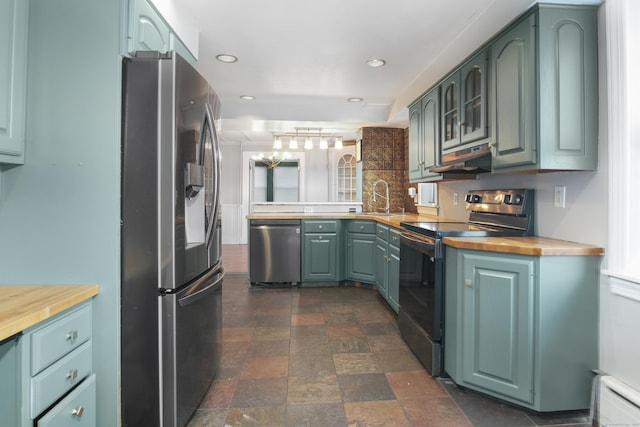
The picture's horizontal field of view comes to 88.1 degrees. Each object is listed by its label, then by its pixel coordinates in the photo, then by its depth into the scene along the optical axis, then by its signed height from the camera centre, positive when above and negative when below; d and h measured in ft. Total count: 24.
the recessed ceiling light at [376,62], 9.20 +4.24
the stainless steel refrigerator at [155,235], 4.45 -0.32
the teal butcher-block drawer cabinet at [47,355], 3.15 -1.52
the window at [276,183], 25.68 +2.24
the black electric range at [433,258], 6.61 -0.99
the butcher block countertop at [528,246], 5.31 -0.55
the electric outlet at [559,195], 6.18 +0.34
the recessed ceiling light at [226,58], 8.87 +4.20
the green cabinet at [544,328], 5.33 -1.89
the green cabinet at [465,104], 7.03 +2.58
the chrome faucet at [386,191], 15.58 +1.00
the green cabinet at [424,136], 9.30 +2.33
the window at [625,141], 5.06 +1.11
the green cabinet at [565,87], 5.52 +2.10
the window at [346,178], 23.72 +2.41
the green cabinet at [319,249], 13.32 -1.49
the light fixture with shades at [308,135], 16.08 +4.11
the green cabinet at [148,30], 4.44 +2.80
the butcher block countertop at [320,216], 12.40 -0.16
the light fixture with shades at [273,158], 23.80 +3.95
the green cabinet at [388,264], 9.73 -1.66
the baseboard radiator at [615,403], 4.77 -2.86
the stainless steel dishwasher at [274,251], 13.15 -1.57
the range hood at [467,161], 6.97 +1.20
